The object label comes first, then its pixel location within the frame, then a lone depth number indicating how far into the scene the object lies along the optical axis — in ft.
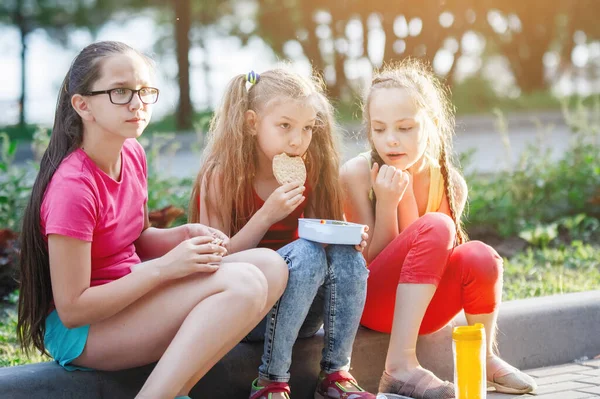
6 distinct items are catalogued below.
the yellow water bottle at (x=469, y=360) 9.18
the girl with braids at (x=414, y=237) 10.59
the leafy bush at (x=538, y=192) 20.11
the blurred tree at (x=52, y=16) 68.54
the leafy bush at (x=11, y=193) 16.57
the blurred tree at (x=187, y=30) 52.54
